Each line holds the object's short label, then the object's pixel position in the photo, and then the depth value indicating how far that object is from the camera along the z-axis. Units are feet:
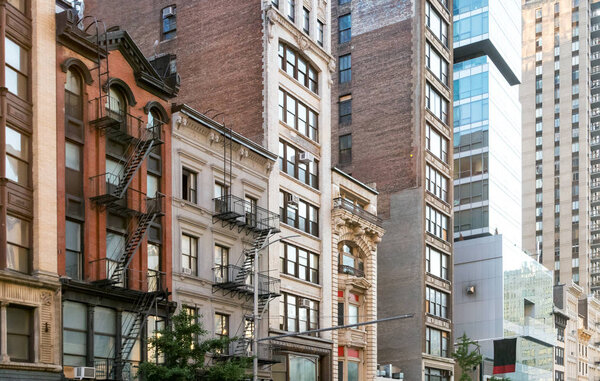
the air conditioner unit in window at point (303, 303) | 176.24
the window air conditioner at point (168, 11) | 197.26
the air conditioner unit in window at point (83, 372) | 112.78
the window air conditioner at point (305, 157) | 182.29
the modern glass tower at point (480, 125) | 303.48
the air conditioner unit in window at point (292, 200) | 174.60
